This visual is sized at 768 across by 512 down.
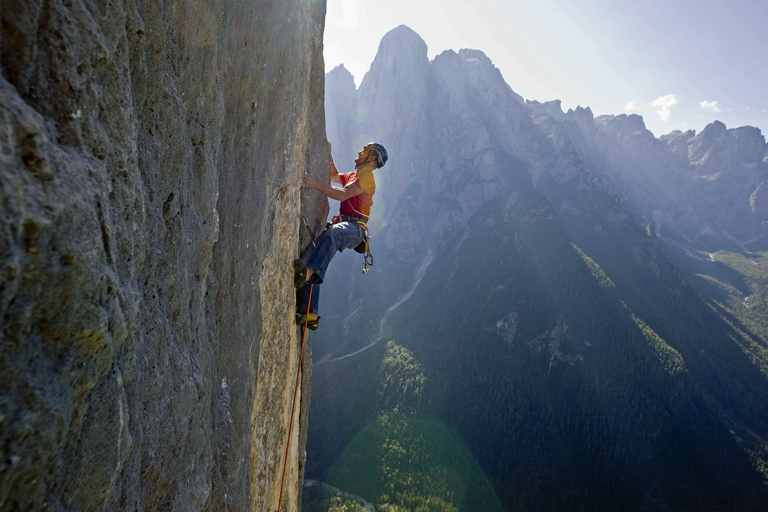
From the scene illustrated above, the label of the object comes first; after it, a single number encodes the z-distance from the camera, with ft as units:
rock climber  19.12
